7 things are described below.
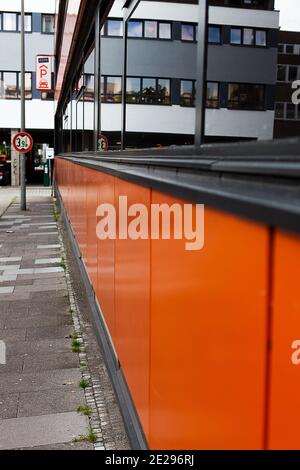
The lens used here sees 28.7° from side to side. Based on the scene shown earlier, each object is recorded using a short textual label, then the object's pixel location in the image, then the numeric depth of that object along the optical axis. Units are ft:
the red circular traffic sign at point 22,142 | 58.03
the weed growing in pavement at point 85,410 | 11.95
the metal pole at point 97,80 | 17.39
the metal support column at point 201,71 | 5.69
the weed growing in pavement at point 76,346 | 15.88
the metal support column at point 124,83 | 10.99
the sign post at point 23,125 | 60.81
